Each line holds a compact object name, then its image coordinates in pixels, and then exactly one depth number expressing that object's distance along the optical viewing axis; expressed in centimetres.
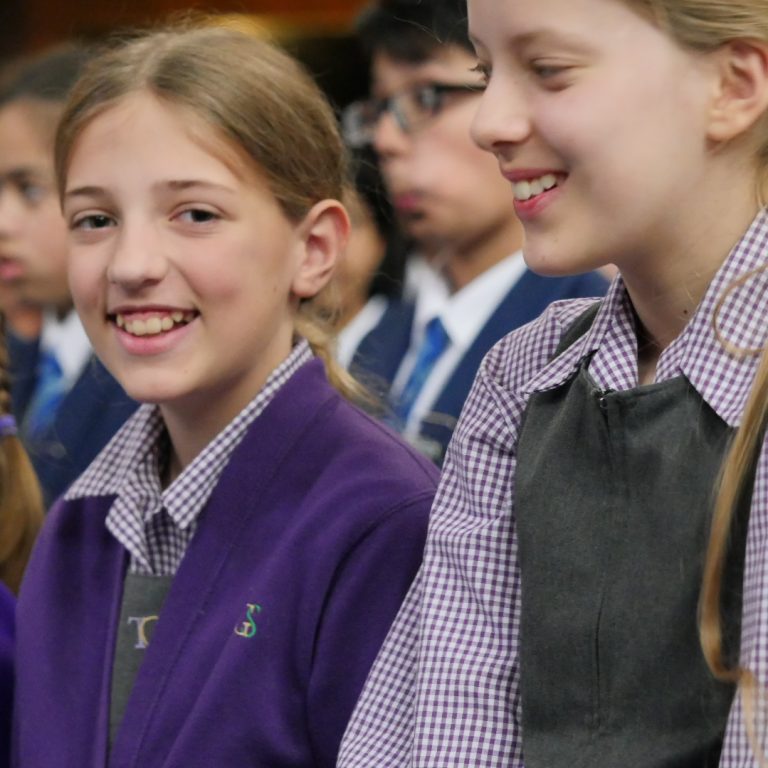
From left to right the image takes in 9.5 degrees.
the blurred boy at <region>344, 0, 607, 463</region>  301
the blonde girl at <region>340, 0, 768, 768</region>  232
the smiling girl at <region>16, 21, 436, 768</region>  250
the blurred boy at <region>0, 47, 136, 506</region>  329
